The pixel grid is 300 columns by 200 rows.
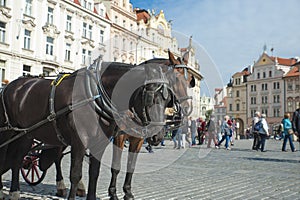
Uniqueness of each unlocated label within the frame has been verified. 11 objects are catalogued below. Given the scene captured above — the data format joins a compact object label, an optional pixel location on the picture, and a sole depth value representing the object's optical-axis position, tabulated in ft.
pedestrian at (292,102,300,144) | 38.11
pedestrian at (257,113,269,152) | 52.70
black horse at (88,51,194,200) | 13.35
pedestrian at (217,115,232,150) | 58.76
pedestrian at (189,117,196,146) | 61.68
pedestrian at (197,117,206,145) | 67.27
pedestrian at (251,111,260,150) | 57.79
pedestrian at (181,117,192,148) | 55.13
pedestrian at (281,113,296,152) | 51.34
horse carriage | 12.22
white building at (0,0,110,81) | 84.89
